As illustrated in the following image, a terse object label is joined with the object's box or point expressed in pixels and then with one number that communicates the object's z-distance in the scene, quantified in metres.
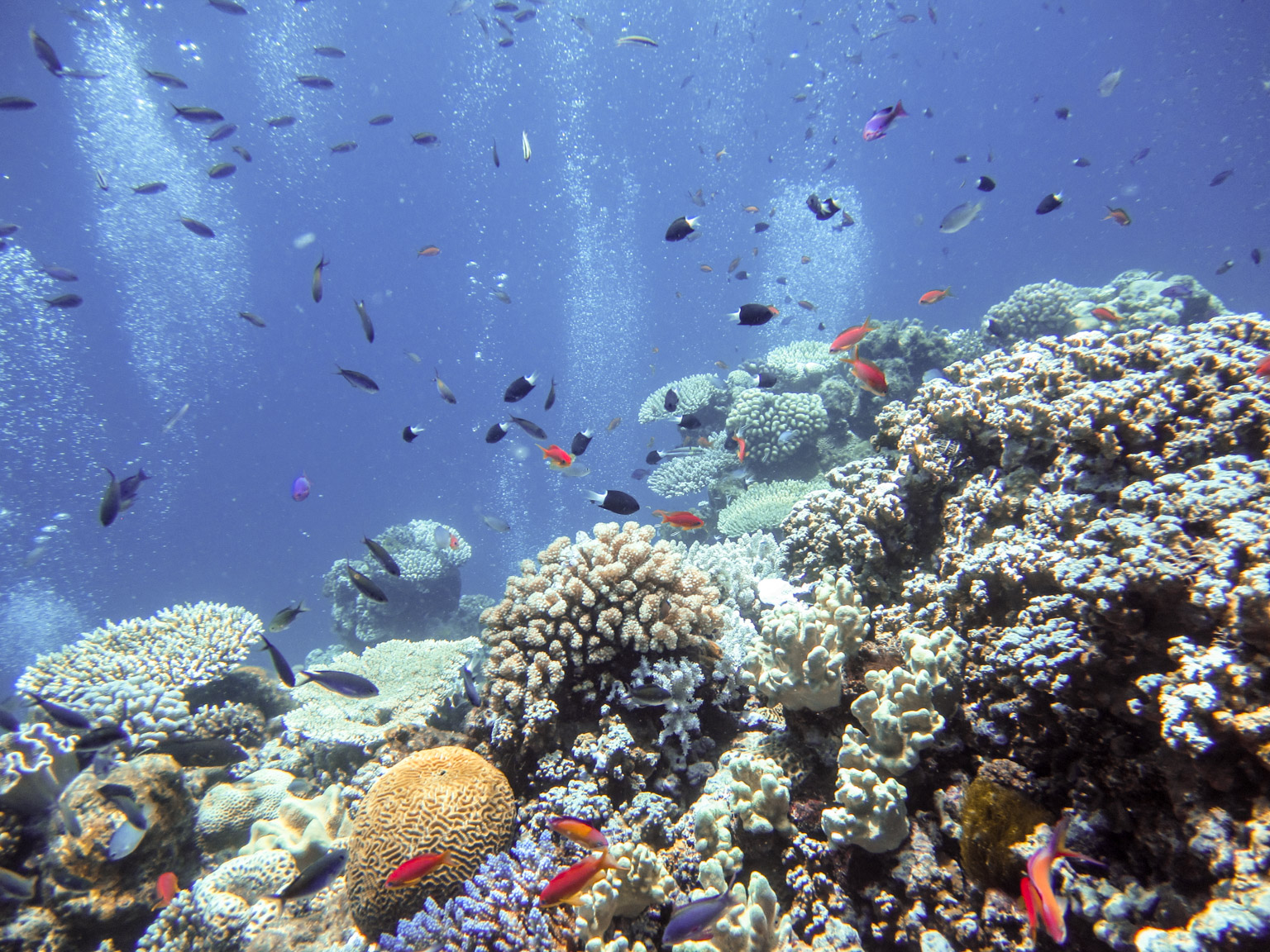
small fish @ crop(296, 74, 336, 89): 10.16
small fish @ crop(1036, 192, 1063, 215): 6.92
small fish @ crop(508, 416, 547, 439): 5.90
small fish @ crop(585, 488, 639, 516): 4.26
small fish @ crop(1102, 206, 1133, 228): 8.57
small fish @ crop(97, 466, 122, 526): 4.99
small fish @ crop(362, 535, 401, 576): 4.48
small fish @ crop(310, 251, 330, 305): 5.96
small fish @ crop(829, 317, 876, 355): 5.69
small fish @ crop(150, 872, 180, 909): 3.78
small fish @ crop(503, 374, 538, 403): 5.73
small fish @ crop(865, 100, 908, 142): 5.49
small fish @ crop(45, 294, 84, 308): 7.99
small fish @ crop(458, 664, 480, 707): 3.49
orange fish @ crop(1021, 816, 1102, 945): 1.49
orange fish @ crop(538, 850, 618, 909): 2.14
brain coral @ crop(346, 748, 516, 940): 3.05
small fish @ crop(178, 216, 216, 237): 9.04
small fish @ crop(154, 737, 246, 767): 5.16
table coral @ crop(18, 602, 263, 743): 5.04
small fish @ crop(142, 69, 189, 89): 9.55
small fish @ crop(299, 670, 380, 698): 3.60
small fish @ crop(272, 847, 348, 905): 2.88
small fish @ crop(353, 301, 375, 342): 6.04
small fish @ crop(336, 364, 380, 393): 6.29
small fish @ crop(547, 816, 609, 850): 2.40
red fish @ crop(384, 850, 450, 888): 2.71
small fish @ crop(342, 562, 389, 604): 4.19
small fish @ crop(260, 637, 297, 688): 3.65
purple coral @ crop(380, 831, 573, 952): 2.61
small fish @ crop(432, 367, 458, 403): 7.23
